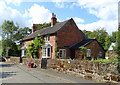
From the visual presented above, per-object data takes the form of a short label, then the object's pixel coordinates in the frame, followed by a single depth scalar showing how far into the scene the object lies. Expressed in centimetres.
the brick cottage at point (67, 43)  1863
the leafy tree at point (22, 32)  3873
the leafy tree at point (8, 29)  3741
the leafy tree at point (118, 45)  711
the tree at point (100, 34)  4341
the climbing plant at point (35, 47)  2049
